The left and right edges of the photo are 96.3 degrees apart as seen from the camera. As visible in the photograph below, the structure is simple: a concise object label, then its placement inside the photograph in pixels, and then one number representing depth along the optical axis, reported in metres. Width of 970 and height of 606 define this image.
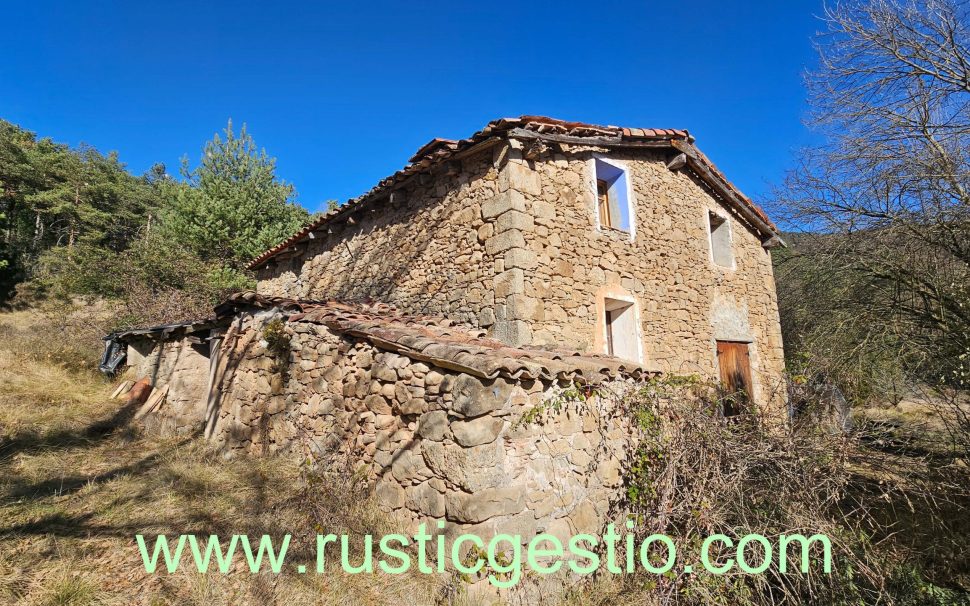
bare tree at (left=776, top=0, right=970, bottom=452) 5.86
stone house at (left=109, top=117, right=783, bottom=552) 3.31
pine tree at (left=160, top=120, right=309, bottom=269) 13.12
